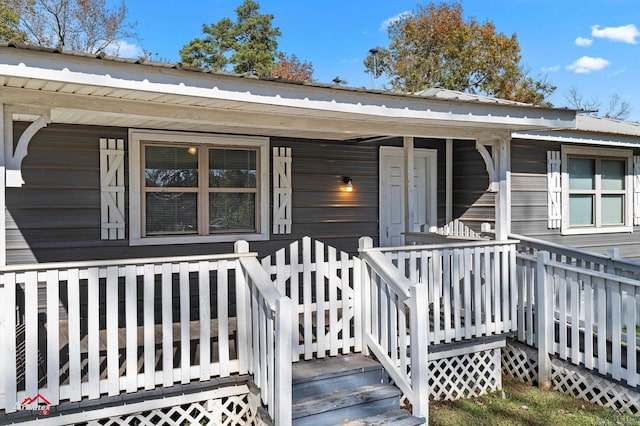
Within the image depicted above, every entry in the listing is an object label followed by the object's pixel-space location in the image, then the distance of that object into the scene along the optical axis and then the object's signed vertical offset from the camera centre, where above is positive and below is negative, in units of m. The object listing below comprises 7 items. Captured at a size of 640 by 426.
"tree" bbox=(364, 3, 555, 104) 20.77 +6.94
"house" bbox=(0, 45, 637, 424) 2.97 -0.15
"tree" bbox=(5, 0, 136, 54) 16.56 +7.15
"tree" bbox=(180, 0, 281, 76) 25.50 +9.56
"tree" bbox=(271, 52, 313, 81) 24.33 +7.74
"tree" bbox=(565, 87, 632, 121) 28.14 +6.41
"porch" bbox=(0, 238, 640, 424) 2.94 -0.89
